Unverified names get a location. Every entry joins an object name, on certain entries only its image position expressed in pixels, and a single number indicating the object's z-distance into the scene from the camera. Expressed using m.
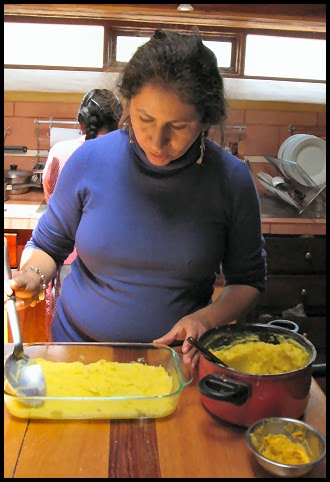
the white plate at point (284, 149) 2.76
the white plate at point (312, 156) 2.77
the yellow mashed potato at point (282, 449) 0.81
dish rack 2.62
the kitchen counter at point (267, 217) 2.32
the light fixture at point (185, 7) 2.58
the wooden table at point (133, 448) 0.80
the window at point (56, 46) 2.89
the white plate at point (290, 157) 2.71
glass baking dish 0.88
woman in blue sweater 1.19
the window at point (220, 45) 2.93
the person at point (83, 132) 2.12
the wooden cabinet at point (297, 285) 2.50
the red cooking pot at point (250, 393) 0.83
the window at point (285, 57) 3.05
